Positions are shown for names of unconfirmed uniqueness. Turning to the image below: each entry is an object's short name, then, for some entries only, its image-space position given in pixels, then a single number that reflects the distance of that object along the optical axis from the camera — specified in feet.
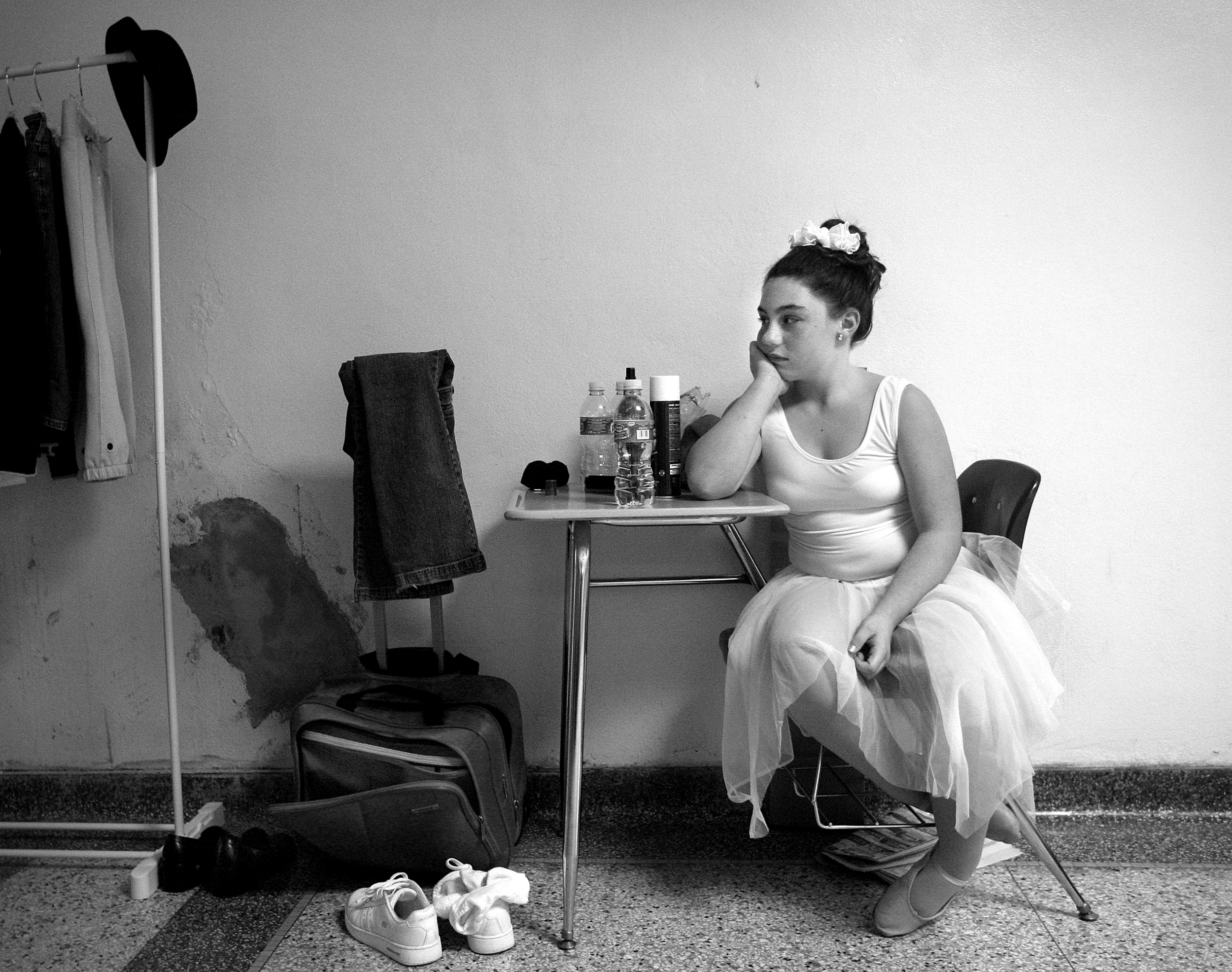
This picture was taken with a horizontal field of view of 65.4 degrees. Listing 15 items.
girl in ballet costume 5.22
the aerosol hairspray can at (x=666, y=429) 6.11
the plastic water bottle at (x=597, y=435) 6.66
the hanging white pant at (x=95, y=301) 6.19
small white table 5.36
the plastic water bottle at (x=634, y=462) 5.69
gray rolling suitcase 5.92
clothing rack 6.04
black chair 5.75
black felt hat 5.82
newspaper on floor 6.33
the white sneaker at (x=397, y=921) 5.45
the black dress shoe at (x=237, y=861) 6.25
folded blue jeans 6.20
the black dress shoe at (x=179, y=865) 6.40
